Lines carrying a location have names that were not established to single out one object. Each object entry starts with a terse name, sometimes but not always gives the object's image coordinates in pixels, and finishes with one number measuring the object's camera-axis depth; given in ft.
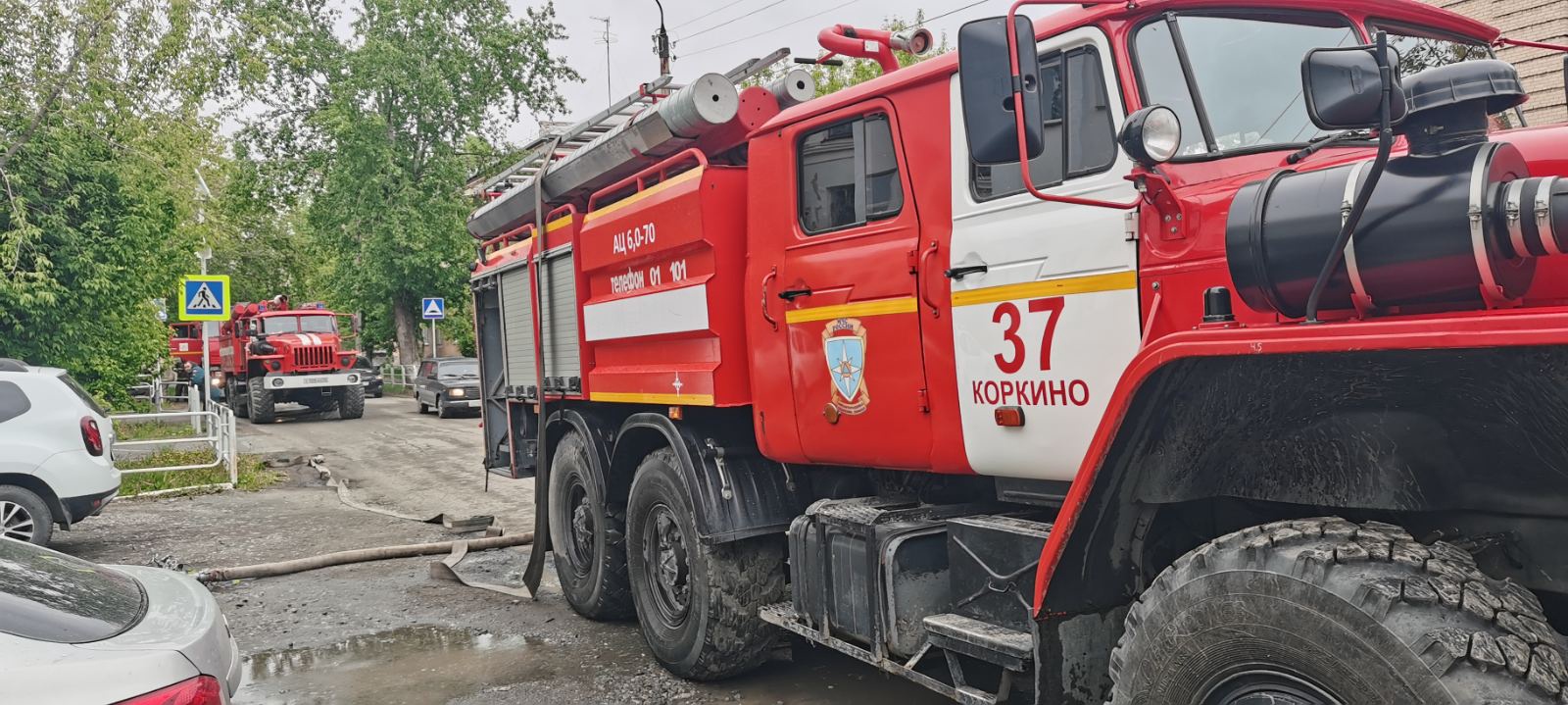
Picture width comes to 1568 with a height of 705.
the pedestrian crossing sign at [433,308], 94.22
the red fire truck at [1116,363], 7.84
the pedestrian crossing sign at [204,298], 46.55
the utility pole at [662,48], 54.83
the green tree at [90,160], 51.06
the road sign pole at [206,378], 47.85
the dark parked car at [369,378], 90.26
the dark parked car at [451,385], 80.28
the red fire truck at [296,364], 82.84
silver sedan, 8.86
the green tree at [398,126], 102.73
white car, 28.91
